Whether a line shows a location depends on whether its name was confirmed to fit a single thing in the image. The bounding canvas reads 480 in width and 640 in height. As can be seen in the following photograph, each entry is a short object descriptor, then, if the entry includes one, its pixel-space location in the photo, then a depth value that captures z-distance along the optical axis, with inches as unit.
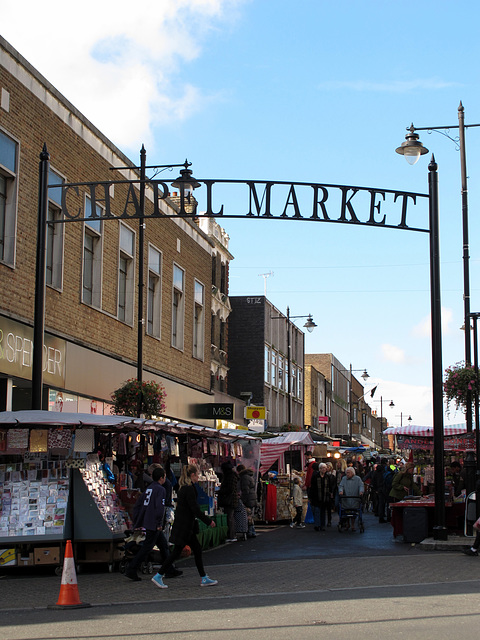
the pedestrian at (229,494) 806.4
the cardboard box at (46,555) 553.3
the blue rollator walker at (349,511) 935.0
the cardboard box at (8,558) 552.4
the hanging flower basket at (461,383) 778.8
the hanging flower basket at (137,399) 912.3
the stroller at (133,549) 545.0
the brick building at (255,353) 2112.5
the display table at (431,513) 765.3
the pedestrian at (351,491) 936.9
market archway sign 624.1
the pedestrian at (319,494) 965.8
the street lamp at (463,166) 730.2
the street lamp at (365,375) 2689.5
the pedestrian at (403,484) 868.0
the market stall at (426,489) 759.1
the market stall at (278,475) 1058.7
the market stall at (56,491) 553.6
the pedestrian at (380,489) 1098.6
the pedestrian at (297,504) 1026.1
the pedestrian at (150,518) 516.1
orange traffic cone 414.3
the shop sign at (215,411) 1347.2
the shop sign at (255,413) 1375.5
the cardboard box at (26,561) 553.0
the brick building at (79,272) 789.2
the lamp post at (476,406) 704.4
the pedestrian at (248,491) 856.3
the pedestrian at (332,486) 992.6
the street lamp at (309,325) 1962.4
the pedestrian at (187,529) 489.4
